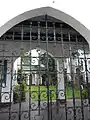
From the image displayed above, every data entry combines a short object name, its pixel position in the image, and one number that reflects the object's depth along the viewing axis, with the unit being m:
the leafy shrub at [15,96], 5.94
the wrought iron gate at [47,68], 2.77
